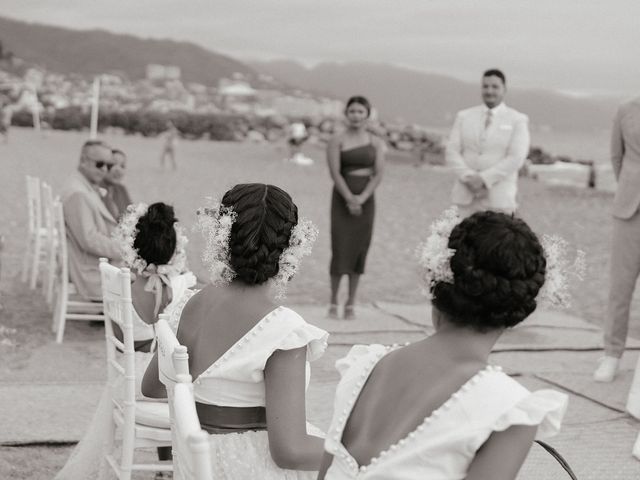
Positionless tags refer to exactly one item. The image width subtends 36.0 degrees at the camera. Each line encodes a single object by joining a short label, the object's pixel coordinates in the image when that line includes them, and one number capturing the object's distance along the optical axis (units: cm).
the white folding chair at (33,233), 829
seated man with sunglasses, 664
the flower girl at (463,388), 180
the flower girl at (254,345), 246
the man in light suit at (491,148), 728
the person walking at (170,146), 2290
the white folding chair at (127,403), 334
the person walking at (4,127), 2942
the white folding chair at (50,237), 719
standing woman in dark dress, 767
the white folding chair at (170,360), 233
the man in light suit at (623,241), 575
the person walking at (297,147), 2804
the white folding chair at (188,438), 162
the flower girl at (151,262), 458
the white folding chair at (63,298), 651
